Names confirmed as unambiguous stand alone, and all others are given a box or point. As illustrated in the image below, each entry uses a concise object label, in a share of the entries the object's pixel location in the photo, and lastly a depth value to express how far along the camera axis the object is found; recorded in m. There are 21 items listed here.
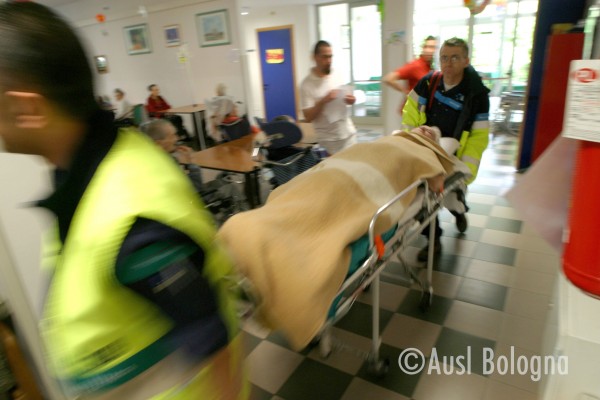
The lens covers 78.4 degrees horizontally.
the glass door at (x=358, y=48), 7.43
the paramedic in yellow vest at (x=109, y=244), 0.61
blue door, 8.05
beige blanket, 1.07
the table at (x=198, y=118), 6.12
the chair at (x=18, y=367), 1.53
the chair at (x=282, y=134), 3.10
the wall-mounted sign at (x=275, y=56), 8.17
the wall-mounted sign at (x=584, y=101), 0.80
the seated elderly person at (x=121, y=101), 7.39
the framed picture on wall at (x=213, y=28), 5.81
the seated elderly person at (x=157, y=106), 6.57
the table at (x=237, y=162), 2.95
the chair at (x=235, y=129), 3.98
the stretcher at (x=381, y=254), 1.27
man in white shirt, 2.88
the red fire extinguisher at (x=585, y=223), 0.84
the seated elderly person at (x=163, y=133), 2.45
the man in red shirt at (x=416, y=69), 3.29
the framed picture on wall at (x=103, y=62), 8.07
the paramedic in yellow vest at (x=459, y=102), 2.23
